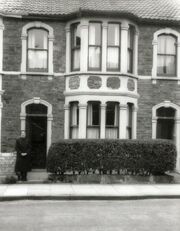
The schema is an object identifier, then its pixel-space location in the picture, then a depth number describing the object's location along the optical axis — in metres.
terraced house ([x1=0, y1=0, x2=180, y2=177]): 17.95
